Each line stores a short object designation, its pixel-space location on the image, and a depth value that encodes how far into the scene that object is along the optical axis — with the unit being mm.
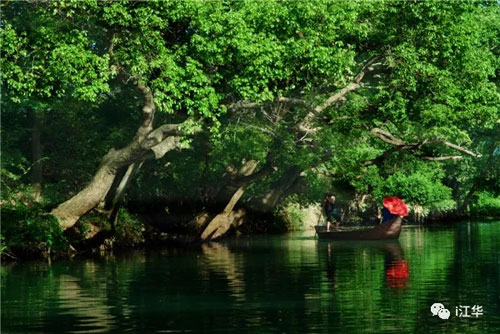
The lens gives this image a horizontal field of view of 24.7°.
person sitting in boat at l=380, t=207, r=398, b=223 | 51722
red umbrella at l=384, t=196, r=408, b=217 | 50469
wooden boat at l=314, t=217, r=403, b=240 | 49062
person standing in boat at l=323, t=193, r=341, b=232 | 54688
